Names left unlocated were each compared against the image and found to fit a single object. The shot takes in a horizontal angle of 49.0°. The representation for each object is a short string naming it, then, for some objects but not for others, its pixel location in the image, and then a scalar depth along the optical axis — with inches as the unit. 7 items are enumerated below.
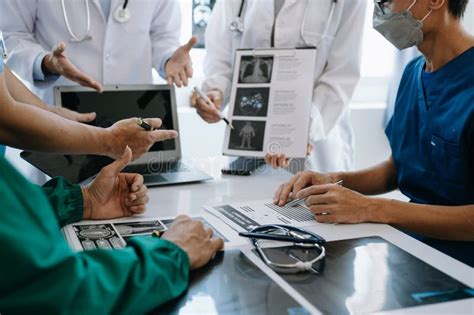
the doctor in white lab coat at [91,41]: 69.6
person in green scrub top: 26.0
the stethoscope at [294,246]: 35.5
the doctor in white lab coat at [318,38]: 74.0
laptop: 60.4
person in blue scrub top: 47.4
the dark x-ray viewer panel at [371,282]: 31.5
